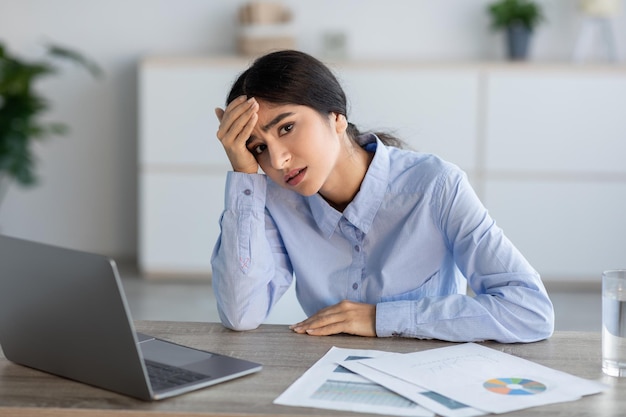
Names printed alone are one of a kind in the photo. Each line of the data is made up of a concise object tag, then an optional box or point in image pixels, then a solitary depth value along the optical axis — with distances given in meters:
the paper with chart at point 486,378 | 2.34
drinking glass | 2.44
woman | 2.77
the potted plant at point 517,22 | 6.06
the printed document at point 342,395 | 2.30
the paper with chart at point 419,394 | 2.29
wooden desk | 2.29
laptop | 2.27
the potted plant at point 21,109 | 5.99
